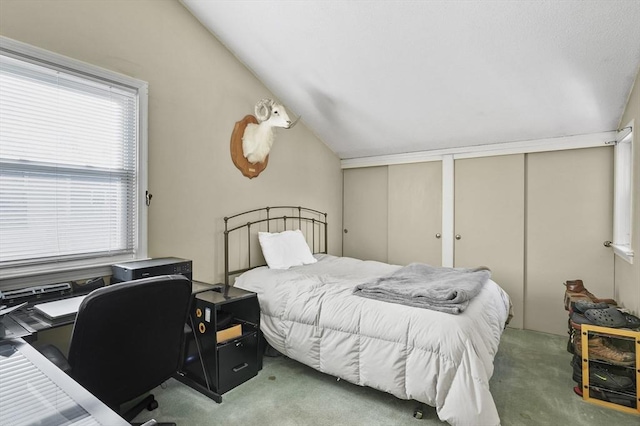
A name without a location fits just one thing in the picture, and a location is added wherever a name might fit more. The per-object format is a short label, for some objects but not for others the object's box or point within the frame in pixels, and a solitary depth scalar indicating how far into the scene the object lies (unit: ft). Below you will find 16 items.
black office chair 4.41
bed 5.90
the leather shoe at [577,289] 9.75
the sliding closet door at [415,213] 13.53
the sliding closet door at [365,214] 15.03
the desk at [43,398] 2.46
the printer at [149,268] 7.13
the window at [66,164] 6.33
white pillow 10.86
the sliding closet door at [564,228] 10.56
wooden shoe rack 7.01
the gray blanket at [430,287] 6.89
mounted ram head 10.87
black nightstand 7.38
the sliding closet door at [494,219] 11.82
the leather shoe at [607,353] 7.20
